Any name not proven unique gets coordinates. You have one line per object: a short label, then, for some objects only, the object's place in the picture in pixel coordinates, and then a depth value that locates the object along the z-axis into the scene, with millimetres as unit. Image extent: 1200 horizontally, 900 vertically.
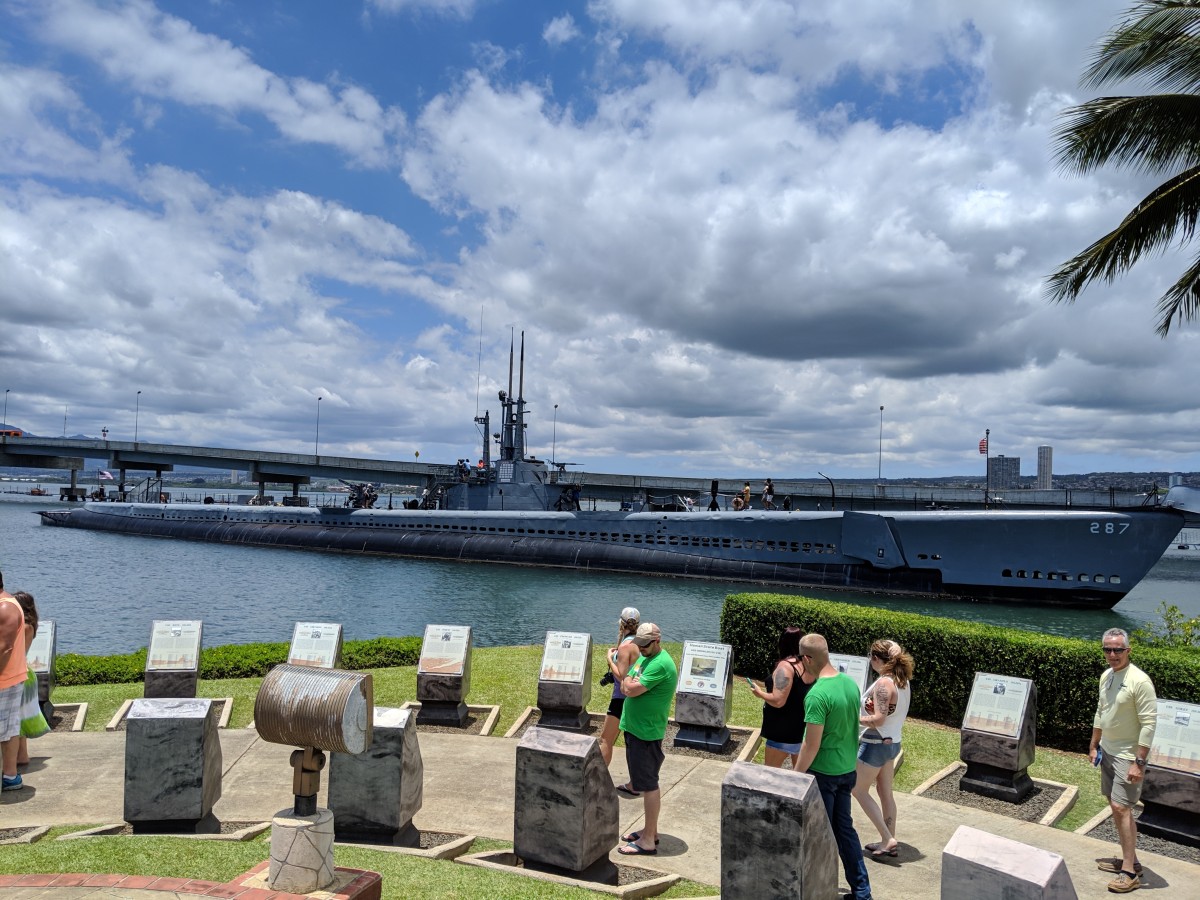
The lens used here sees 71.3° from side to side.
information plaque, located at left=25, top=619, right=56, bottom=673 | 9774
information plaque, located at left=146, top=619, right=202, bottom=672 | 10359
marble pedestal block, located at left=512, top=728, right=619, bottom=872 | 5492
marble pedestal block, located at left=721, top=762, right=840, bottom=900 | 4398
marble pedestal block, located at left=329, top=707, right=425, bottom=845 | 6051
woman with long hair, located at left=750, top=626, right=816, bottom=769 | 6305
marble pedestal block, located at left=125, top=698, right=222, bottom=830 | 6215
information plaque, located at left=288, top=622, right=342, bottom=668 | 10484
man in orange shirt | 6621
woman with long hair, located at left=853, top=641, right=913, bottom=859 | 6172
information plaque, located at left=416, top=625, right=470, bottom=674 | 9930
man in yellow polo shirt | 5844
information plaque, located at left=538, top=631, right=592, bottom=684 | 9789
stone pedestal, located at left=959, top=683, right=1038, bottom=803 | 7680
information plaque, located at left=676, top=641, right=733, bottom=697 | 9180
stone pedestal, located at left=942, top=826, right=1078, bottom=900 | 3762
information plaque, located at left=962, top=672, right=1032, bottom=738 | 7840
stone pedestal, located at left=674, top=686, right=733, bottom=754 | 9055
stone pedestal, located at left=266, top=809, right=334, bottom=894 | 4445
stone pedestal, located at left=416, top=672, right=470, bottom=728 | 9805
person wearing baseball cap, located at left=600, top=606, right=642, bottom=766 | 7223
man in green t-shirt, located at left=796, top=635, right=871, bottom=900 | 5242
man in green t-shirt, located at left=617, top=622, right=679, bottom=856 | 6191
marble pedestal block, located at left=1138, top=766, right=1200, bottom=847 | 6773
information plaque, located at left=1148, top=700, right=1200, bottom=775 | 6871
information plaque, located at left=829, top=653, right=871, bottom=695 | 8758
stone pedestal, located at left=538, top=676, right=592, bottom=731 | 9680
